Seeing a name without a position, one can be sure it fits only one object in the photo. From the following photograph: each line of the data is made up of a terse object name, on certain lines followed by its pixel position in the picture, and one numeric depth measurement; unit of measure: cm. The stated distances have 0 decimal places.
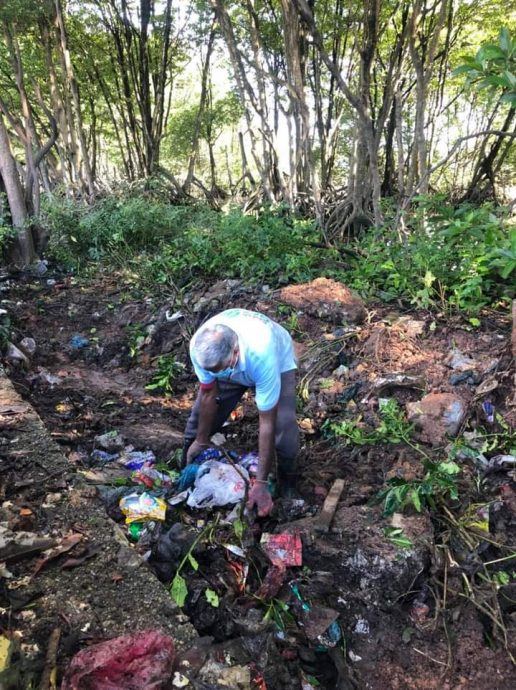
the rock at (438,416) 312
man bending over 238
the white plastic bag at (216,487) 274
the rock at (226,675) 156
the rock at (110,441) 338
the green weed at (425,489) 256
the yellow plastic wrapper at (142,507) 251
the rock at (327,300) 456
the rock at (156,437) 339
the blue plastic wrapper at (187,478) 290
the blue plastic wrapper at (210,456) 302
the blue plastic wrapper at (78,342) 529
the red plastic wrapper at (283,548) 235
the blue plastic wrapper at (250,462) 312
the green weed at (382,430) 316
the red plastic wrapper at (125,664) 140
